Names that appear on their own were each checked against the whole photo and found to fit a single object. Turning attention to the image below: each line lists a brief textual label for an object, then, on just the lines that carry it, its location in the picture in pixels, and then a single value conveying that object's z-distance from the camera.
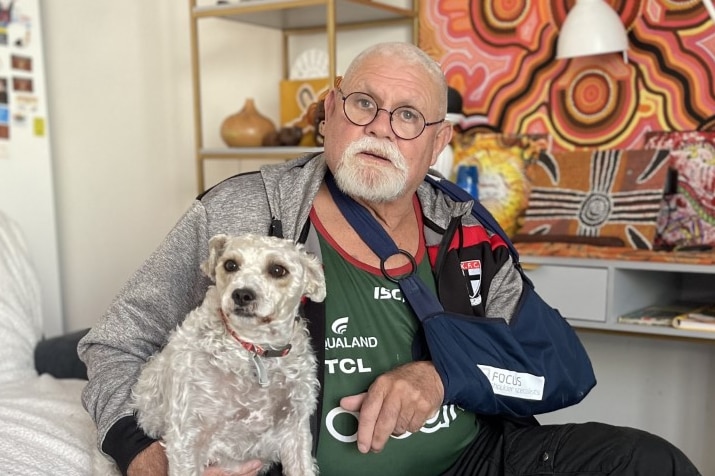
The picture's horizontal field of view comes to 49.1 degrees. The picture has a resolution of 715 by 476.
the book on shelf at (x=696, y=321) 1.96
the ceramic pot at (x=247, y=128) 2.67
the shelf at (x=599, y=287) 2.03
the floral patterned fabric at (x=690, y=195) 2.26
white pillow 2.11
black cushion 2.13
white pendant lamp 2.25
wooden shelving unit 2.46
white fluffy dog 1.21
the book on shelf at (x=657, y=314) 2.04
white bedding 1.56
